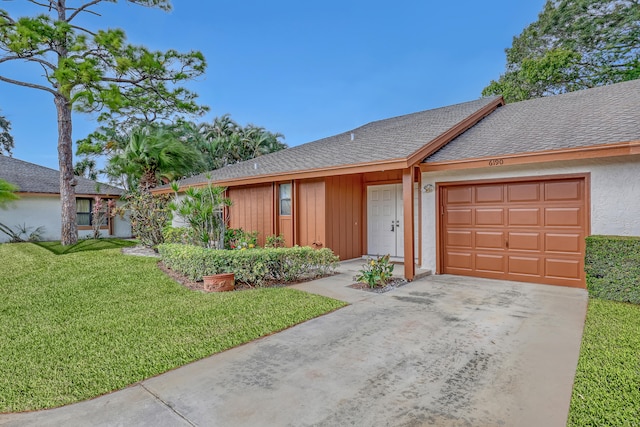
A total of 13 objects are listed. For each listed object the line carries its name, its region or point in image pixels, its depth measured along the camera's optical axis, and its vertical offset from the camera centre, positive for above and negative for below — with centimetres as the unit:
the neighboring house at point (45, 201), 1580 +67
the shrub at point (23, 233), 1543 -90
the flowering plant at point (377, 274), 647 -127
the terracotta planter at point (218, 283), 641 -140
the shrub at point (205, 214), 800 -2
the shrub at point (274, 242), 962 -89
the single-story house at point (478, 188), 593 +57
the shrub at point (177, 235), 941 -69
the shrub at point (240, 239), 909 -79
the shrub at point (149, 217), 1154 -13
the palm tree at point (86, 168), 2748 +400
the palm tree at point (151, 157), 1269 +230
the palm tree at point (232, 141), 2934 +669
